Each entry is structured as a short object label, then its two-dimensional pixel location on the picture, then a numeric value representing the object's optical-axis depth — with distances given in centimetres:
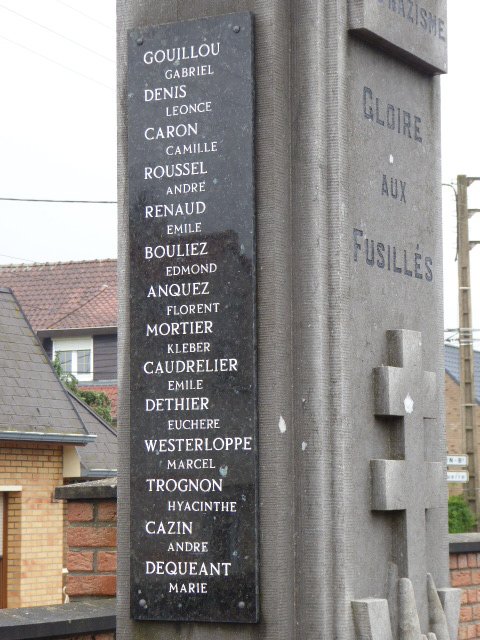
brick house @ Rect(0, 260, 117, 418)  3953
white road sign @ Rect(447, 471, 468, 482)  3450
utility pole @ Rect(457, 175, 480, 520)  3400
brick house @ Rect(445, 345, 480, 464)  4956
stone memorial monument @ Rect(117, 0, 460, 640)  455
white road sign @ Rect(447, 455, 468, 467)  3462
